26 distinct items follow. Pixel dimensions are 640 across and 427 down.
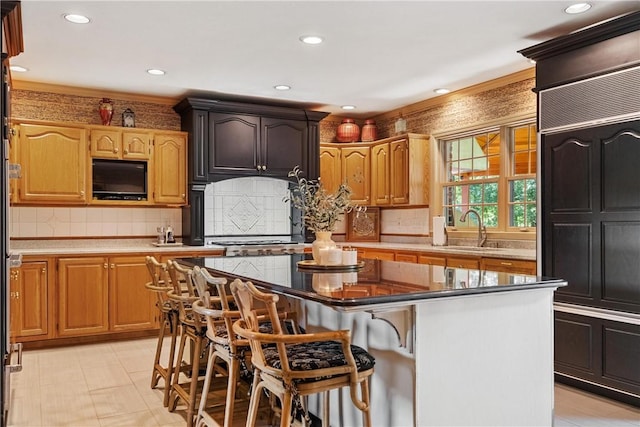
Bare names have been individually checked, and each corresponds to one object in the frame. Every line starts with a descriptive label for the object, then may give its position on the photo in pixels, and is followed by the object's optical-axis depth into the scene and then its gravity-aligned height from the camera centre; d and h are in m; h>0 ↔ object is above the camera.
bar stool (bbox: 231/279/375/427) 1.98 -0.59
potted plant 3.09 +0.03
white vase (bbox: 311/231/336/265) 3.14 -0.17
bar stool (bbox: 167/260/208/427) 2.84 -0.65
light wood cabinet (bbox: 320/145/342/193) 6.70 +0.60
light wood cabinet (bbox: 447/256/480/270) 4.69 -0.44
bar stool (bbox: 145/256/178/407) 3.29 -0.62
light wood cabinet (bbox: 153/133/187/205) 5.63 +0.50
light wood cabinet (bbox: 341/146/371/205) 6.62 +0.54
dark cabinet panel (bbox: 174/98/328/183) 5.69 +0.86
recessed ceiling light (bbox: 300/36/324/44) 3.93 +1.31
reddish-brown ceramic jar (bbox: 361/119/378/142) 6.77 +1.06
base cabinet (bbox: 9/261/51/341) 4.68 -0.78
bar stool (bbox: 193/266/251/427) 2.41 -0.60
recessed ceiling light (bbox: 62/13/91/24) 3.49 +1.32
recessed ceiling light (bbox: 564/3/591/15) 3.30 +1.30
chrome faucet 5.32 -0.18
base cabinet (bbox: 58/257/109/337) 4.90 -0.76
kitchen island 2.16 -0.56
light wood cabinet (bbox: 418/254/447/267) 5.07 -0.44
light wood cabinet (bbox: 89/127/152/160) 5.32 +0.73
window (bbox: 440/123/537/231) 5.12 +0.38
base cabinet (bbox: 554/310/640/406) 3.28 -0.93
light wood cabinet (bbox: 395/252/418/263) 5.42 -0.44
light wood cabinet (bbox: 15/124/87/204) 4.99 +0.50
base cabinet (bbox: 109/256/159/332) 5.10 -0.80
